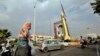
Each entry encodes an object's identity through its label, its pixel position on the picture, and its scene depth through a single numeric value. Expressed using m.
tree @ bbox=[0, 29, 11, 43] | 22.77
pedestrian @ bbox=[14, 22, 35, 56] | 1.88
